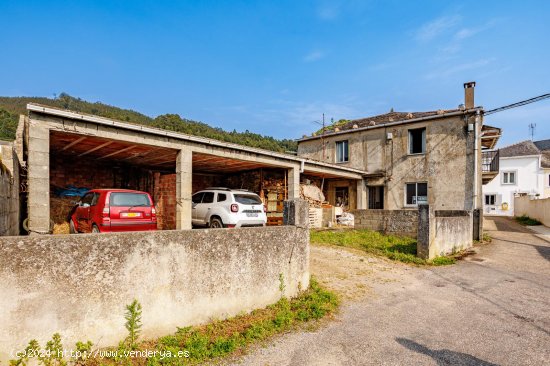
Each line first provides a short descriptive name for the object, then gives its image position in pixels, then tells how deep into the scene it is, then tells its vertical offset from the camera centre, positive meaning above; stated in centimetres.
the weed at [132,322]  329 -144
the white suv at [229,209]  1020 -63
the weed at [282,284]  500 -154
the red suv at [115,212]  801 -55
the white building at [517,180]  3203 +120
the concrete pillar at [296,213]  548 -40
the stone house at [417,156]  1541 +209
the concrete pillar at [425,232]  900 -123
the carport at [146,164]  727 +122
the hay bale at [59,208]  1189 -67
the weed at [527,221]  2097 -221
